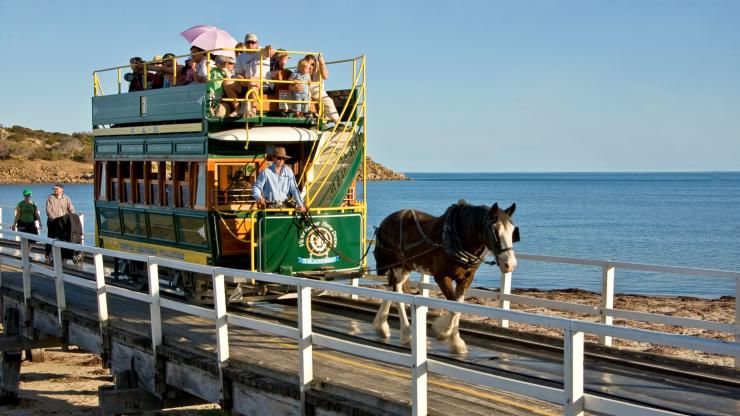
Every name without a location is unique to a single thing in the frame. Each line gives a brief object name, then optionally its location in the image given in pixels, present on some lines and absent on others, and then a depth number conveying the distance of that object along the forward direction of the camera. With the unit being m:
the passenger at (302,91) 15.56
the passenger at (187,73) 16.03
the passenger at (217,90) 14.69
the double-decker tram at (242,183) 14.79
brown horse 10.70
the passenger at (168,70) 16.58
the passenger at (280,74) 15.70
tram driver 14.38
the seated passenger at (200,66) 15.28
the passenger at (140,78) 17.72
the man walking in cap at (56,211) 20.51
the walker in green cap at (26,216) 20.98
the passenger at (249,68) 15.05
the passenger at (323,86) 15.66
